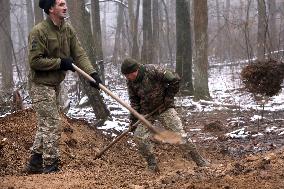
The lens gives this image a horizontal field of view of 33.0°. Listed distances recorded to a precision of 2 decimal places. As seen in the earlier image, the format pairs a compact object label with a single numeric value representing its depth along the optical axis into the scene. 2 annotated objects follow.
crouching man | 6.31
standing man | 5.84
